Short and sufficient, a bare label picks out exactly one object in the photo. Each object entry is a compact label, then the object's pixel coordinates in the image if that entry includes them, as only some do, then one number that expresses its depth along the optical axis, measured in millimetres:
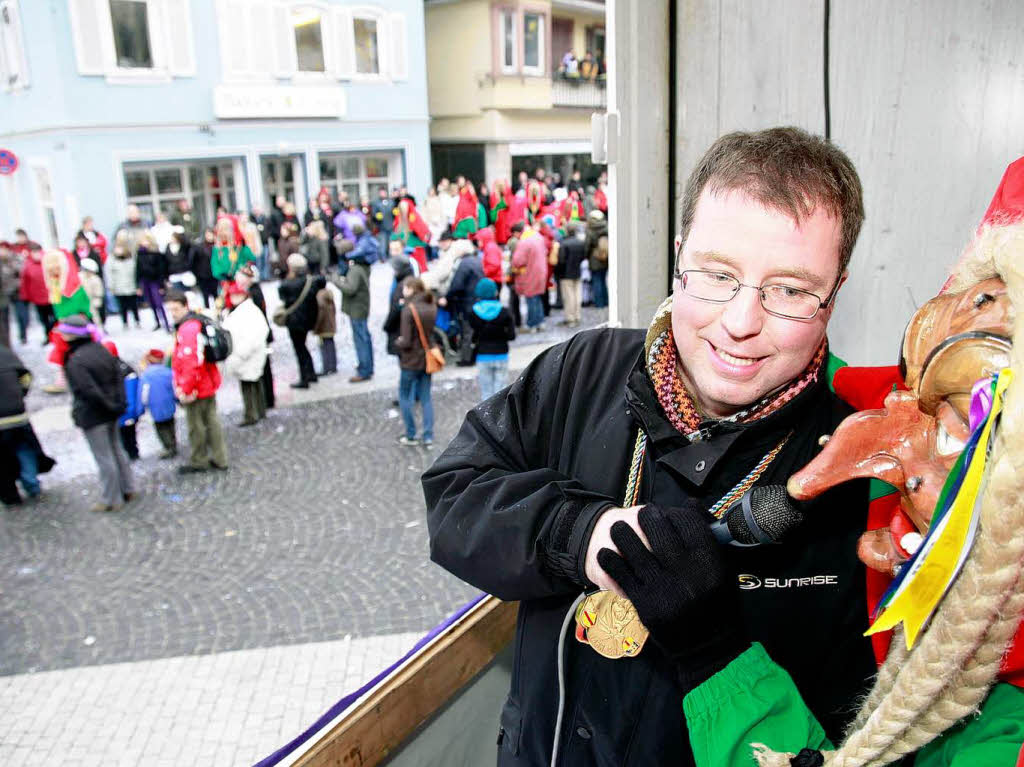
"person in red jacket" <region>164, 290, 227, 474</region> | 6824
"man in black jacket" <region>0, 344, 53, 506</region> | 6277
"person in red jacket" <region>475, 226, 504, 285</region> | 11102
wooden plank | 2039
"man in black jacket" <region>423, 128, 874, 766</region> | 1260
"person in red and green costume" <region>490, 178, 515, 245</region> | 18047
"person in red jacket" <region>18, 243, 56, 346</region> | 11008
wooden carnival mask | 944
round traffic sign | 11070
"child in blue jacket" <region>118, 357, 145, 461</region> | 6891
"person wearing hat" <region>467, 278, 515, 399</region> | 7535
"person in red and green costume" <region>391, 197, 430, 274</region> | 15500
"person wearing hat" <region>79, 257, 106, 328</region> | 10853
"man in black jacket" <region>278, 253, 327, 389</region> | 8891
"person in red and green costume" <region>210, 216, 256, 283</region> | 12820
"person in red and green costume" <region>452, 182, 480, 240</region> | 15886
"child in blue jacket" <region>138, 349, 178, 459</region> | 7027
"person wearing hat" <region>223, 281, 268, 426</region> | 7844
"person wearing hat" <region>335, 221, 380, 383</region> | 9422
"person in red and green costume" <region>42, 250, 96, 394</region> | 8906
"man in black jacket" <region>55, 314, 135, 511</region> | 5984
